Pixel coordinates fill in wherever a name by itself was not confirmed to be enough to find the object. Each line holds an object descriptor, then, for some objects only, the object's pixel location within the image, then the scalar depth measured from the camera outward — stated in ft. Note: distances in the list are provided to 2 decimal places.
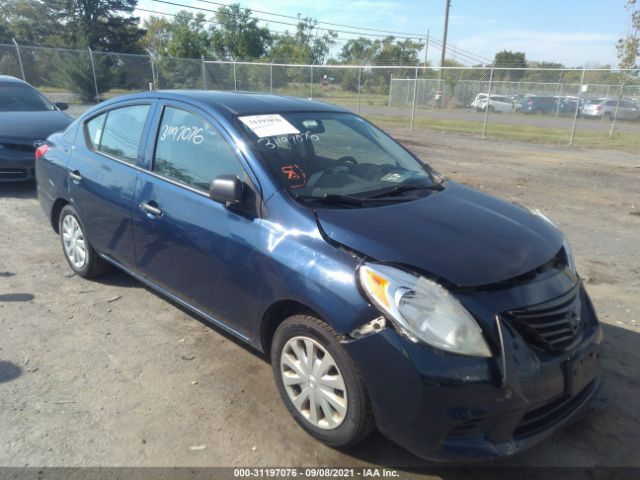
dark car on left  23.79
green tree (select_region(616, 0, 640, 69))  81.30
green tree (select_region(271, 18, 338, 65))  195.93
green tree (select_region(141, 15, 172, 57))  227.40
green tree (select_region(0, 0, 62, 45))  176.45
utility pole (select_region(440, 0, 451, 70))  120.00
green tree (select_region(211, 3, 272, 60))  180.24
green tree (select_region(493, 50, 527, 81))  168.55
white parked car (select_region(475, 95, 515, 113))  81.35
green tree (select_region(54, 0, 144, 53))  171.01
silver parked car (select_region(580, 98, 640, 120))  67.92
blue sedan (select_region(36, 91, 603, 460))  7.19
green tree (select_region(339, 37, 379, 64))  247.91
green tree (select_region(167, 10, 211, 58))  166.40
